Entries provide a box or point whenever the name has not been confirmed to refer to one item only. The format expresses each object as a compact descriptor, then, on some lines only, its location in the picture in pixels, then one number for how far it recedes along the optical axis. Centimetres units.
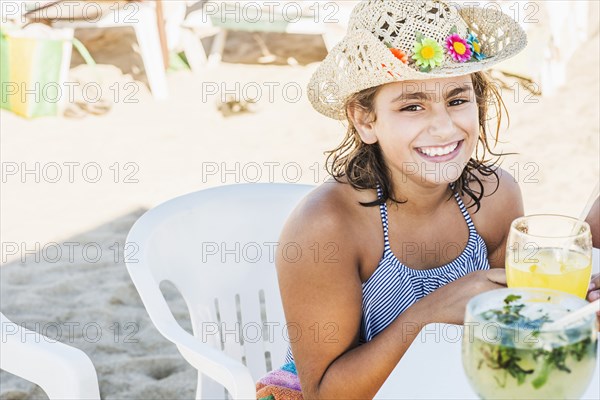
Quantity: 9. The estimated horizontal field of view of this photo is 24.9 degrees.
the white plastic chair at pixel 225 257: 201
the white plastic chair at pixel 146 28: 688
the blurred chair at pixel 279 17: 675
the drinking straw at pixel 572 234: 159
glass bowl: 130
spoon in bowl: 130
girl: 184
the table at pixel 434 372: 152
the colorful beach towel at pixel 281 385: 190
